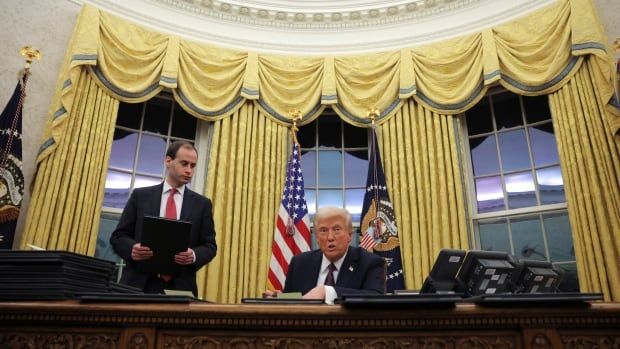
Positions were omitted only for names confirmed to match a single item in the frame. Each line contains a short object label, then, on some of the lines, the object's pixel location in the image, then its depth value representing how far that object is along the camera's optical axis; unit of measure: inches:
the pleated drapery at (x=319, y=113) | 169.3
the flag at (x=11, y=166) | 155.0
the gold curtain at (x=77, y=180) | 164.7
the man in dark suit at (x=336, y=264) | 86.7
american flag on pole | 177.0
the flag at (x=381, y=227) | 179.8
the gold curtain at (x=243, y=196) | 184.2
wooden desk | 46.1
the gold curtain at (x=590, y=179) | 157.8
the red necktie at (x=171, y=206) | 97.0
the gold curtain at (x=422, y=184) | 184.9
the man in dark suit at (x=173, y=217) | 86.0
